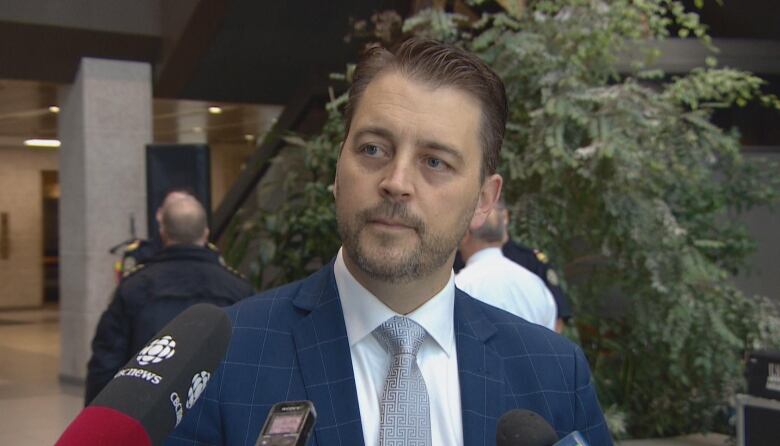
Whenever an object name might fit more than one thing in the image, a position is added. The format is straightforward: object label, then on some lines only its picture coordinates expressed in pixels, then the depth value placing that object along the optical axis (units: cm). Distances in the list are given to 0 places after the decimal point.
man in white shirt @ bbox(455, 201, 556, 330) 452
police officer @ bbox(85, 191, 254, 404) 461
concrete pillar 941
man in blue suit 148
